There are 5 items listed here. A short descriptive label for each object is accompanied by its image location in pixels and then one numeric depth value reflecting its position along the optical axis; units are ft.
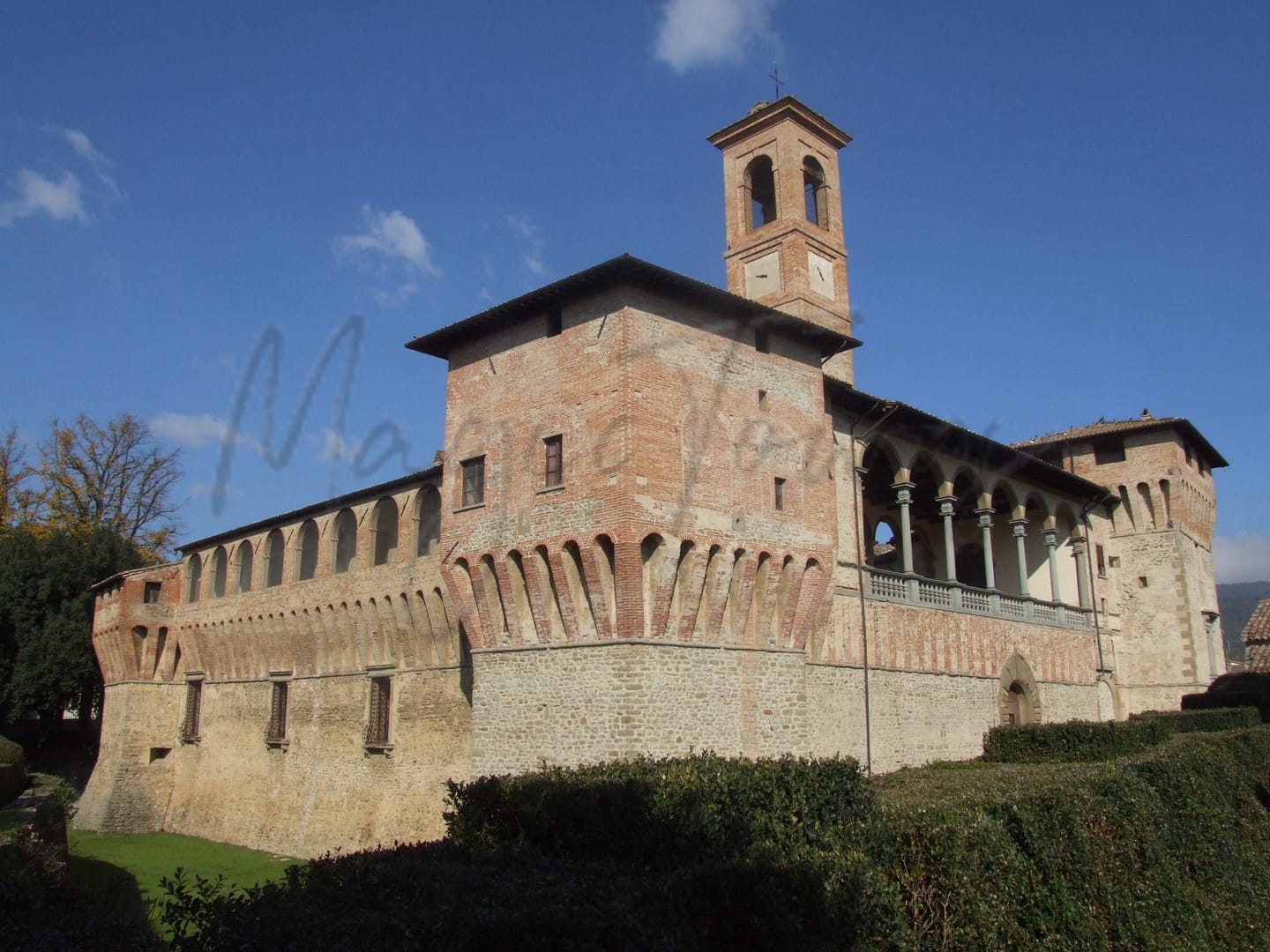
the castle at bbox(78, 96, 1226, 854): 49.34
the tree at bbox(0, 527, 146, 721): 100.42
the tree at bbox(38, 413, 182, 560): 113.60
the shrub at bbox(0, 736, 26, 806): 76.48
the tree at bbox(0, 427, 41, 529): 111.75
